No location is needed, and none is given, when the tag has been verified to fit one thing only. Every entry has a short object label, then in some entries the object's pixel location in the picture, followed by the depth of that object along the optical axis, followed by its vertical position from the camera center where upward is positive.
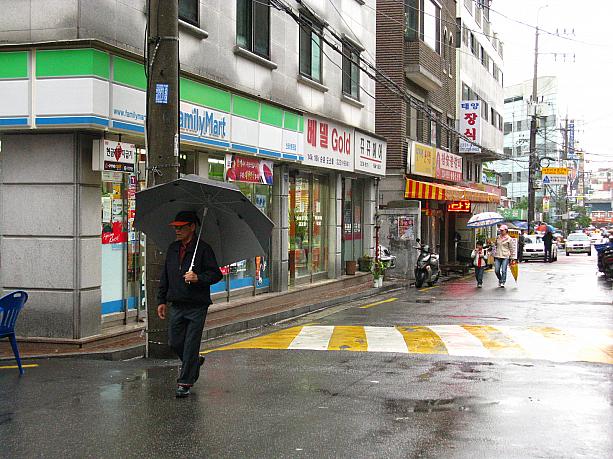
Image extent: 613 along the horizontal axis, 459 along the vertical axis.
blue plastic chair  8.73 -1.10
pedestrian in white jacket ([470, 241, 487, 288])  24.64 -1.37
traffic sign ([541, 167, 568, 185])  53.44 +3.19
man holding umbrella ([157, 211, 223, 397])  7.64 -0.72
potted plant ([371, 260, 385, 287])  22.50 -1.55
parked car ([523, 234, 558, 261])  44.94 -1.77
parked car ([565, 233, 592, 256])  57.97 -1.85
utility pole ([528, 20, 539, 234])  51.53 +4.39
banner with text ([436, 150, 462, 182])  34.22 +2.47
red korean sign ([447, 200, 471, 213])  36.47 +0.63
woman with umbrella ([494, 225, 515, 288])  24.08 -1.03
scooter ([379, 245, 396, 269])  25.03 -1.23
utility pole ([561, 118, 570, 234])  99.46 +2.70
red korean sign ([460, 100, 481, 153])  39.41 +4.78
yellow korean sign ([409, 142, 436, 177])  30.07 +2.41
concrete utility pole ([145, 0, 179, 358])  9.91 +1.48
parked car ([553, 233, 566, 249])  74.00 -2.11
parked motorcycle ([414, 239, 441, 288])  24.41 -1.50
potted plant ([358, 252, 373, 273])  24.66 -1.39
